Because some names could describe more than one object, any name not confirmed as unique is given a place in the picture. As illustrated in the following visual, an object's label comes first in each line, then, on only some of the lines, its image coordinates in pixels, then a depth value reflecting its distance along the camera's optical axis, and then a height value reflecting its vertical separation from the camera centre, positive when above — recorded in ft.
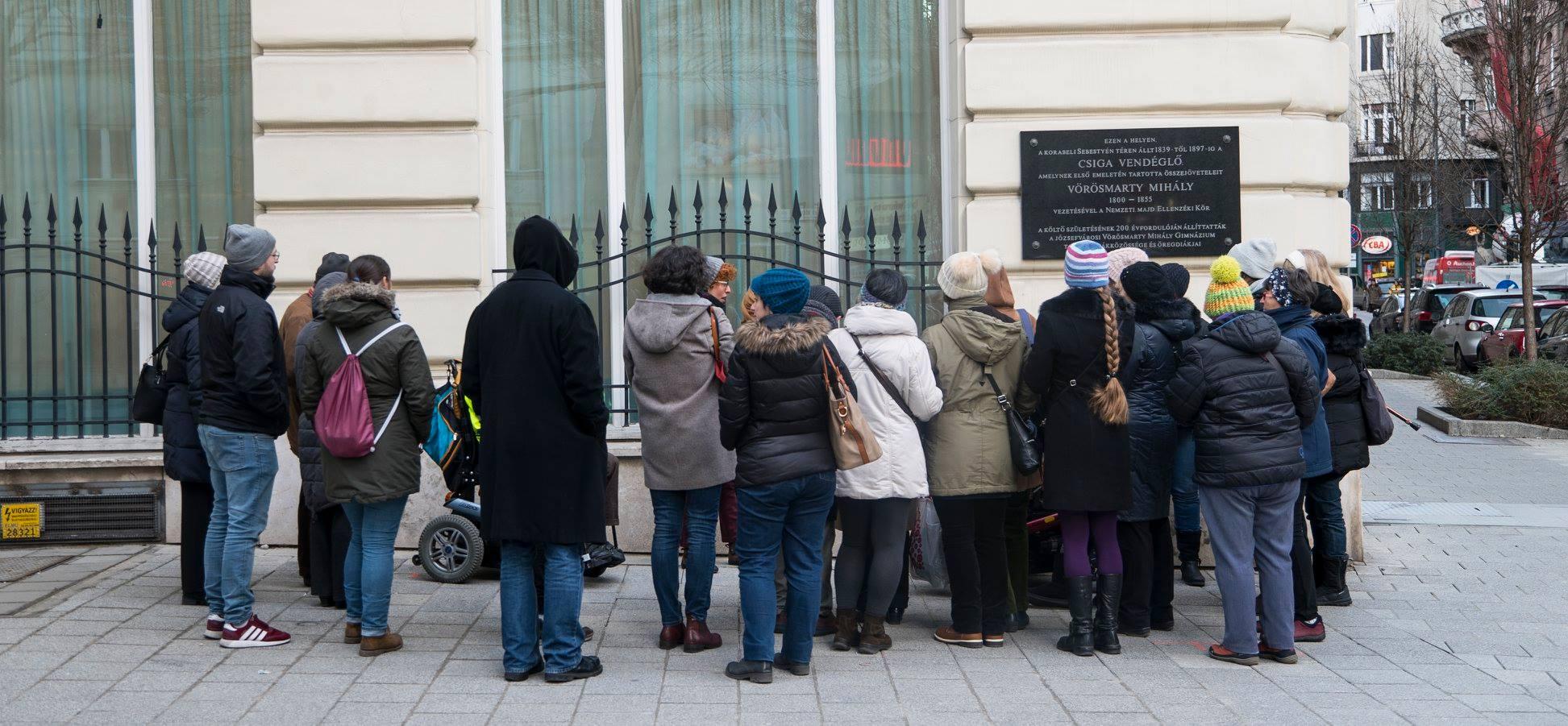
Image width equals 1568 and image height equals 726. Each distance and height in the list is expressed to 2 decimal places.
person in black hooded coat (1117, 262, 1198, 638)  21.16 -1.12
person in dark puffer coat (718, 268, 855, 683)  18.48 -1.21
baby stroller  24.62 -3.17
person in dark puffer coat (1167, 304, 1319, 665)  19.67 -1.35
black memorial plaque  26.84 +2.79
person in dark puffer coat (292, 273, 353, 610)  22.13 -2.51
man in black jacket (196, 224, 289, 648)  20.20 -0.65
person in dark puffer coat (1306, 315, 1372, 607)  22.80 -0.97
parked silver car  85.76 +1.15
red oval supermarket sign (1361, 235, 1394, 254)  126.82 +8.40
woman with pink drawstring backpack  19.34 -0.73
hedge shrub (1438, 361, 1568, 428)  49.52 -1.78
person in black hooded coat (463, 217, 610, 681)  18.13 -0.93
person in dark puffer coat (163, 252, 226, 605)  21.88 -0.92
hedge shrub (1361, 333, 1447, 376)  78.64 -0.59
